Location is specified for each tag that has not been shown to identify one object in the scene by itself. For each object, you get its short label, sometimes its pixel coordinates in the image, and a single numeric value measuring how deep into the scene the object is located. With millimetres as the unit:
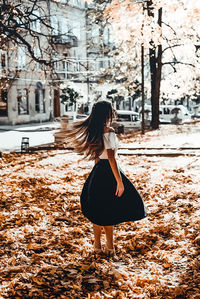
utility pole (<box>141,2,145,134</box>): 19222
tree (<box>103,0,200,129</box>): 11297
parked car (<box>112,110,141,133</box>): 30719
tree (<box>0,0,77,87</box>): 11773
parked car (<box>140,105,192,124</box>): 36219
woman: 4424
